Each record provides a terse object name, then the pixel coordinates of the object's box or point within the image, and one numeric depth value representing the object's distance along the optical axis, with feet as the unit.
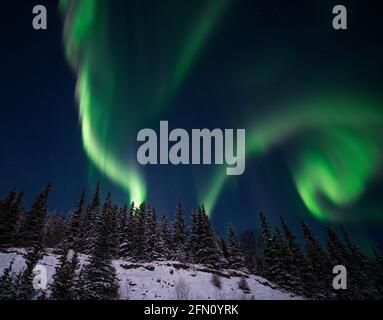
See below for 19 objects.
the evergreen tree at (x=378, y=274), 163.53
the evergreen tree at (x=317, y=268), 121.37
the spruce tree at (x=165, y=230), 174.48
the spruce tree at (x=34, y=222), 128.16
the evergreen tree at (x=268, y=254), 125.80
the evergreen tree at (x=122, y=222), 159.98
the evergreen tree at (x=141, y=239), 138.68
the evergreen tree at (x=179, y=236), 162.85
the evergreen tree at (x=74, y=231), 141.49
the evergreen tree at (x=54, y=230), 236.63
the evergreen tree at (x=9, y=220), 121.29
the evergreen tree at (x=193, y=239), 150.61
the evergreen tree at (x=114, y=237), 139.11
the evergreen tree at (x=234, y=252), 153.58
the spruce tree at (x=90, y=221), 152.76
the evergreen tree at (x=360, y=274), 149.35
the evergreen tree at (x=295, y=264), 113.87
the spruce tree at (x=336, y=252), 144.66
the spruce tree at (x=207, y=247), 141.28
